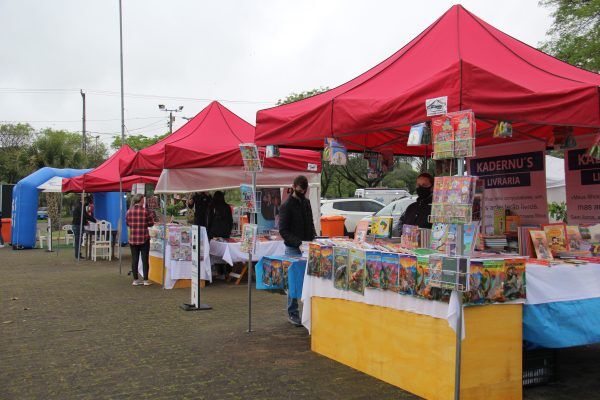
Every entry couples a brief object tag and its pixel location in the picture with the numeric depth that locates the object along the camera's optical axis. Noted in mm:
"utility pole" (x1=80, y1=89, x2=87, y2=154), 45200
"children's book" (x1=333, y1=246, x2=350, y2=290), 5461
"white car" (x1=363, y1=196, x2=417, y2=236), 20062
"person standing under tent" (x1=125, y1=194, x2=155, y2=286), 10961
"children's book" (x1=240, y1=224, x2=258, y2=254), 7016
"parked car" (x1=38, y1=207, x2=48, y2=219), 50406
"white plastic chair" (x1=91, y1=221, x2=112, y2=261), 17281
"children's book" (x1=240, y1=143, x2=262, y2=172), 7055
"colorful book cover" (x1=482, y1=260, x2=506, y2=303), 4250
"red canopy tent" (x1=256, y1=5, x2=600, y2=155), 4375
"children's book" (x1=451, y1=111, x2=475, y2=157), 3908
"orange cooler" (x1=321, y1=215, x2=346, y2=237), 20906
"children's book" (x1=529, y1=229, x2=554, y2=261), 5090
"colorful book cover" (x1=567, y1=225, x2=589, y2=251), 5336
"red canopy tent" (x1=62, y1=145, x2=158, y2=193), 15711
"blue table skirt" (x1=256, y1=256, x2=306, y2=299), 6582
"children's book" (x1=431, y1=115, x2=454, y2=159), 4066
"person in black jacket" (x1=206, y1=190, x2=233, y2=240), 11375
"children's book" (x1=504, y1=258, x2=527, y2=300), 4324
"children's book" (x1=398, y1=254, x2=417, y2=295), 4582
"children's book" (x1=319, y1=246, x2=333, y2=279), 5695
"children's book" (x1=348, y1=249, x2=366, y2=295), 5203
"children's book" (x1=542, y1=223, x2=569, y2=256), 5293
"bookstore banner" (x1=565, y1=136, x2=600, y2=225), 6264
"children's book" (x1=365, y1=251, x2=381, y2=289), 4985
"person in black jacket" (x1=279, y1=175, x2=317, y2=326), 7172
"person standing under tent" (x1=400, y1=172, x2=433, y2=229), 6539
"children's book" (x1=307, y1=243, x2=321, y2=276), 5859
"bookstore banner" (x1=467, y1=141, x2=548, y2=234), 6461
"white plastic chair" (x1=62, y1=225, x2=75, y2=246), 20886
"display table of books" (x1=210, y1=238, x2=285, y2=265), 10578
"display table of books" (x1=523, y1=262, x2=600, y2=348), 4477
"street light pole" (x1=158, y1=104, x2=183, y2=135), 45688
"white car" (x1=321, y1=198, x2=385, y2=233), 24066
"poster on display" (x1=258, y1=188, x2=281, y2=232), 14211
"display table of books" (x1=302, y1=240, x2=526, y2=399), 4266
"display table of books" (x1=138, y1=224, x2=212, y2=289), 10141
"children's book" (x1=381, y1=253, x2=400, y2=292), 4770
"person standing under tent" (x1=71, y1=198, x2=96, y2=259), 16969
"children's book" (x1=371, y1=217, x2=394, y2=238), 6055
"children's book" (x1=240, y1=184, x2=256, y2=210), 7066
